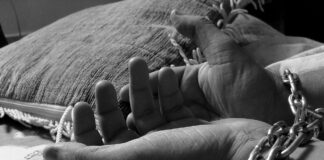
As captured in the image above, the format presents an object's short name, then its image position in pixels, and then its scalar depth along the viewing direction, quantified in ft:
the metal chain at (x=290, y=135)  1.26
